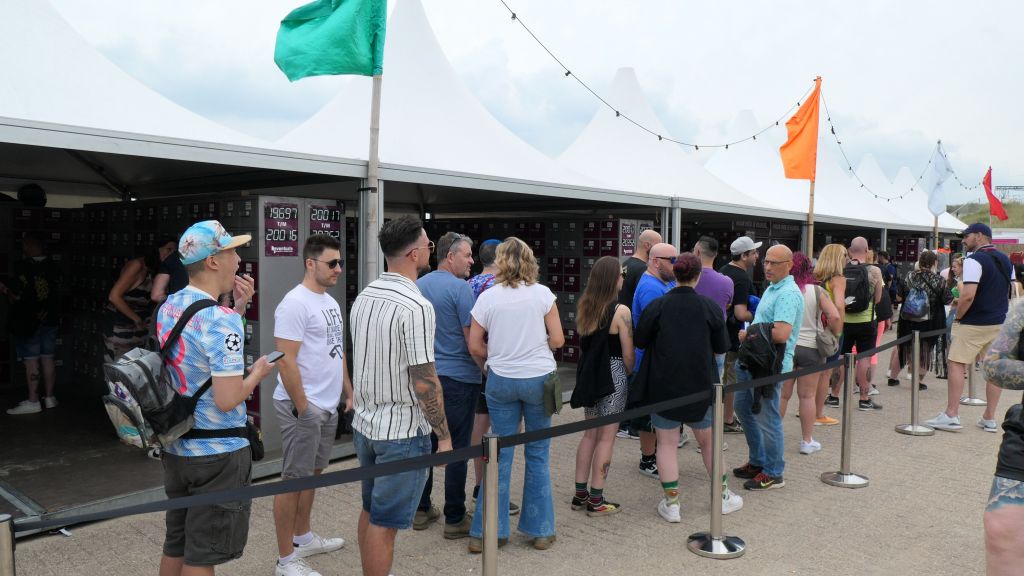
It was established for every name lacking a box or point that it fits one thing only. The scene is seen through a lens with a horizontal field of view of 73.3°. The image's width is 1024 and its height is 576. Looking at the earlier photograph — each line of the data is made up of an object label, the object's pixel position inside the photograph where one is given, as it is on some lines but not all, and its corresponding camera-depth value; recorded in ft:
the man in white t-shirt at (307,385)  11.48
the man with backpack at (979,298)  20.83
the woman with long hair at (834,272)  20.44
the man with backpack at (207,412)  8.11
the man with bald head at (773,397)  16.22
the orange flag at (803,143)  36.37
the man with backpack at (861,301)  23.41
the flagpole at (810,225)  38.02
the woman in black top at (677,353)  13.96
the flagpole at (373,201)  17.71
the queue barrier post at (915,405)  21.43
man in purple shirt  18.12
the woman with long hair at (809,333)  19.17
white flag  63.77
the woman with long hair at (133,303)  20.10
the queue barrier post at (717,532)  12.65
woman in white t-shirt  12.50
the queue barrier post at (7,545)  6.47
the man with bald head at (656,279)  16.19
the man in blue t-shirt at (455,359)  13.44
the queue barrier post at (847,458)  16.47
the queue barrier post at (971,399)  26.53
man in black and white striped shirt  9.57
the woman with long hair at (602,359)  14.08
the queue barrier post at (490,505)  9.33
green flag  17.20
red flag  70.90
